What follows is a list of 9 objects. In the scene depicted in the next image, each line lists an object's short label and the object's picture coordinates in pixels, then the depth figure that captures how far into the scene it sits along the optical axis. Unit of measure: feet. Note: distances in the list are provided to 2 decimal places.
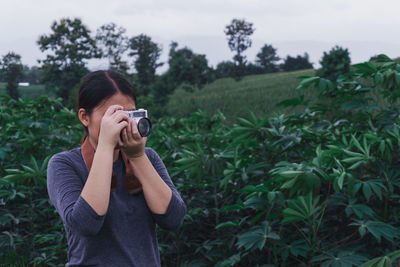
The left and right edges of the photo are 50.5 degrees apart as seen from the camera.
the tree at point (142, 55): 149.07
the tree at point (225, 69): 172.45
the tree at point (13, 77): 140.13
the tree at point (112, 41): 154.40
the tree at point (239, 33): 173.47
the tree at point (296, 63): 188.03
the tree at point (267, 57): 204.56
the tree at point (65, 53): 132.57
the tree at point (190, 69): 121.49
